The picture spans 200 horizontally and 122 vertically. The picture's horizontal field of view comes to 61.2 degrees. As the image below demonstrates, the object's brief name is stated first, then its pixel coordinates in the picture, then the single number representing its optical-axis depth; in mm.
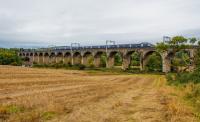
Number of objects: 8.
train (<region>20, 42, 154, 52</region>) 56181
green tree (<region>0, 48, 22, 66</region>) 74447
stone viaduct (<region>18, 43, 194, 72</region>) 54914
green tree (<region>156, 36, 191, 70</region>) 34268
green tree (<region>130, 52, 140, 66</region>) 81289
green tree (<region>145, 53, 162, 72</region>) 58267
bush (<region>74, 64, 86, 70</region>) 59219
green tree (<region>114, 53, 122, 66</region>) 90536
